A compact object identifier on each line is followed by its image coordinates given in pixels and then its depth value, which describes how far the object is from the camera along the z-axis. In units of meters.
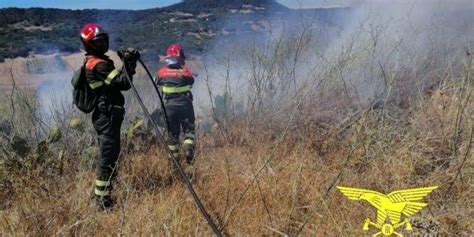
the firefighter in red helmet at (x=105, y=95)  3.24
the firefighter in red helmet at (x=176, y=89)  5.07
